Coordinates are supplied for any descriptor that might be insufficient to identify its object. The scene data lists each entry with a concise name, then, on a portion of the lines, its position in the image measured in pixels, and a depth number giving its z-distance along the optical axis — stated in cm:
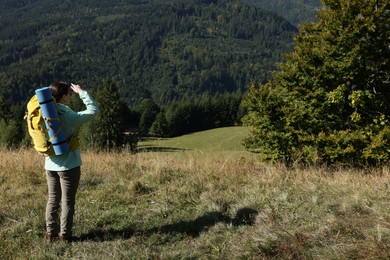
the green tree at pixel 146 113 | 9404
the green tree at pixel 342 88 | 1192
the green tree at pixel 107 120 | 3940
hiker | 482
